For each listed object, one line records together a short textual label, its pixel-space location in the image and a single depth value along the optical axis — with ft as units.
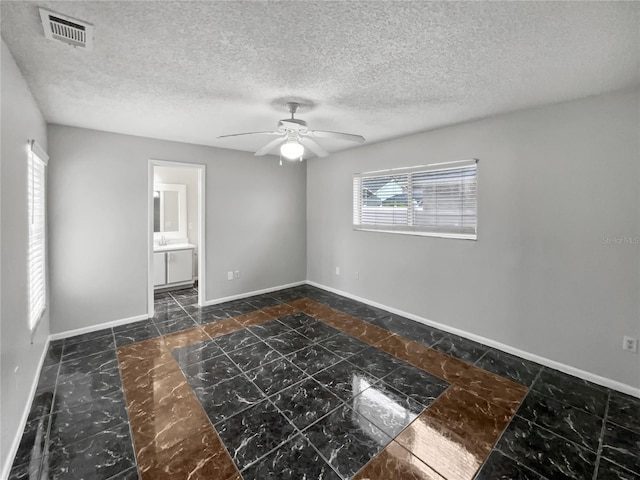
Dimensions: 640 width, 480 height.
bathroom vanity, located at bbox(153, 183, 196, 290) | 16.79
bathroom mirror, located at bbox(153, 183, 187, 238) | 17.84
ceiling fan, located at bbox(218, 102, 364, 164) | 8.07
